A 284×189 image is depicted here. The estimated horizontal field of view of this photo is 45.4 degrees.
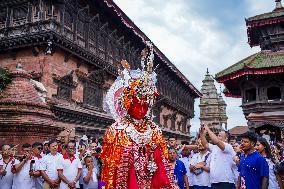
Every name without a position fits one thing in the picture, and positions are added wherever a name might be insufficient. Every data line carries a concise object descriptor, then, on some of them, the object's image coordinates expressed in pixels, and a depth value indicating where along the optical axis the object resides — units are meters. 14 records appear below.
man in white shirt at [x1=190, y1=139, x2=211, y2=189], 6.50
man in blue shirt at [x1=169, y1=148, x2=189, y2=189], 6.91
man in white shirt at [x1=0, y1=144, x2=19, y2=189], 6.84
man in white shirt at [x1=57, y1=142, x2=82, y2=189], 7.02
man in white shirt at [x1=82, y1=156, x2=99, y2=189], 7.55
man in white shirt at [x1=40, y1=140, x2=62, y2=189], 6.93
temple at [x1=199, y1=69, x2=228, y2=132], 59.91
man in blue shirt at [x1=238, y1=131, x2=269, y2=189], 4.65
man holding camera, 5.52
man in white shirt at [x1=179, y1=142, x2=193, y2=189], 7.27
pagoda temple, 16.75
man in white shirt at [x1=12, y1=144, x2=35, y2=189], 6.76
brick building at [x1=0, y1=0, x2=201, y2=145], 14.80
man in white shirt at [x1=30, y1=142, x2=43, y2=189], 6.86
